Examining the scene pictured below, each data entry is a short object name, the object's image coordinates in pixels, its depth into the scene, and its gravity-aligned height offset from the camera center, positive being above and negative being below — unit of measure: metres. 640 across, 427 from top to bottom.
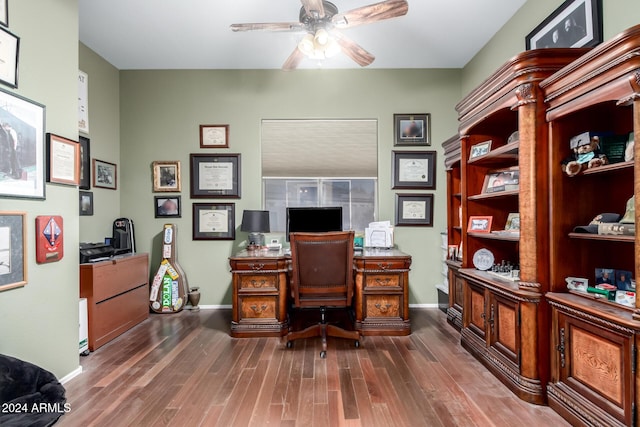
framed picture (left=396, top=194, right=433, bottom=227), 3.85 +0.06
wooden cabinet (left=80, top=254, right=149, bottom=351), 2.64 -0.78
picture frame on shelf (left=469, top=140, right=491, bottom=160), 2.52 +0.55
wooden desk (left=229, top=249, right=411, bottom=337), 2.95 -0.79
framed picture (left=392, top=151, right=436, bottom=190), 3.86 +0.57
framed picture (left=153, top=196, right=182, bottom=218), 3.85 +0.12
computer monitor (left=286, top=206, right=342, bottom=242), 3.37 -0.05
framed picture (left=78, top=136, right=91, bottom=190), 3.20 +0.56
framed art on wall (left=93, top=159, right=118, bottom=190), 3.46 +0.49
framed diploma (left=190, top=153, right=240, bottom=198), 3.85 +0.51
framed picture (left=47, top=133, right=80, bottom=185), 2.02 +0.39
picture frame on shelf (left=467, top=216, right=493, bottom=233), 2.54 -0.09
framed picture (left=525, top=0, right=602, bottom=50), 2.05 +1.41
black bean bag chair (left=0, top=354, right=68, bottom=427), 1.29 -0.86
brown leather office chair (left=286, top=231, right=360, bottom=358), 2.54 -0.47
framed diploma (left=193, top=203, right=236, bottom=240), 3.85 -0.07
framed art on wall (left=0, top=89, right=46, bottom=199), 1.74 +0.42
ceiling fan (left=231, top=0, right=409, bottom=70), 2.08 +1.43
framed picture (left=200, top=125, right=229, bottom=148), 3.86 +1.03
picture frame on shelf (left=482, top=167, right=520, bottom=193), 2.32 +0.27
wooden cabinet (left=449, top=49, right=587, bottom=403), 1.90 +0.00
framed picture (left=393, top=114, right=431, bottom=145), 3.86 +1.10
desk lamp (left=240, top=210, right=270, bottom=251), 3.38 -0.11
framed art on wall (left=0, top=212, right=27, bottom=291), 1.72 -0.20
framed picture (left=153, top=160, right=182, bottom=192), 3.84 +0.49
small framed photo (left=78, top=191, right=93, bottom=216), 3.20 +0.14
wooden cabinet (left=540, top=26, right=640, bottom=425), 1.42 -0.19
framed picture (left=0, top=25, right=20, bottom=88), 1.72 +0.93
